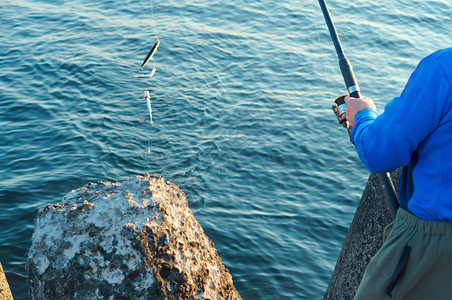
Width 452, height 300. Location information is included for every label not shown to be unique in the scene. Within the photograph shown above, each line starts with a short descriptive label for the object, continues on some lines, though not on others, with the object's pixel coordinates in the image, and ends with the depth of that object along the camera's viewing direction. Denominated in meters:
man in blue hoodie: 1.92
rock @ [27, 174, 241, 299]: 3.02
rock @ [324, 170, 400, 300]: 3.70
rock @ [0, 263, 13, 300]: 3.49
